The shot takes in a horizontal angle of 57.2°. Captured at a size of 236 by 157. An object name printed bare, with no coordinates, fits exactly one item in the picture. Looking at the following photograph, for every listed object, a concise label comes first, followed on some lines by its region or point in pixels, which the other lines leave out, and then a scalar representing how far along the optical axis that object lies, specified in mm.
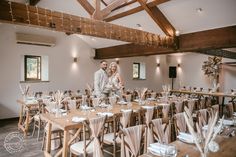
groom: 5828
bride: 6342
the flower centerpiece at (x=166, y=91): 6441
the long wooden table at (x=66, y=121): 3273
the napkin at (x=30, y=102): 5611
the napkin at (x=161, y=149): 2047
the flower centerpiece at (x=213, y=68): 11234
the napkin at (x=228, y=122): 3204
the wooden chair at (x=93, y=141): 2990
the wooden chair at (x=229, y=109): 4627
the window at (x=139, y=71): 11280
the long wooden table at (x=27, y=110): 5344
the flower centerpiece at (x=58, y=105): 3857
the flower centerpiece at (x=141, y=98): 5554
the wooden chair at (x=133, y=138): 2502
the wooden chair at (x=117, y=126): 3426
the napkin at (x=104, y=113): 3881
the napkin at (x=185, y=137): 2439
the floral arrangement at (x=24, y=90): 6647
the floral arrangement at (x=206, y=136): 1778
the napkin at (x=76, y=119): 3378
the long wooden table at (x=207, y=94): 8281
